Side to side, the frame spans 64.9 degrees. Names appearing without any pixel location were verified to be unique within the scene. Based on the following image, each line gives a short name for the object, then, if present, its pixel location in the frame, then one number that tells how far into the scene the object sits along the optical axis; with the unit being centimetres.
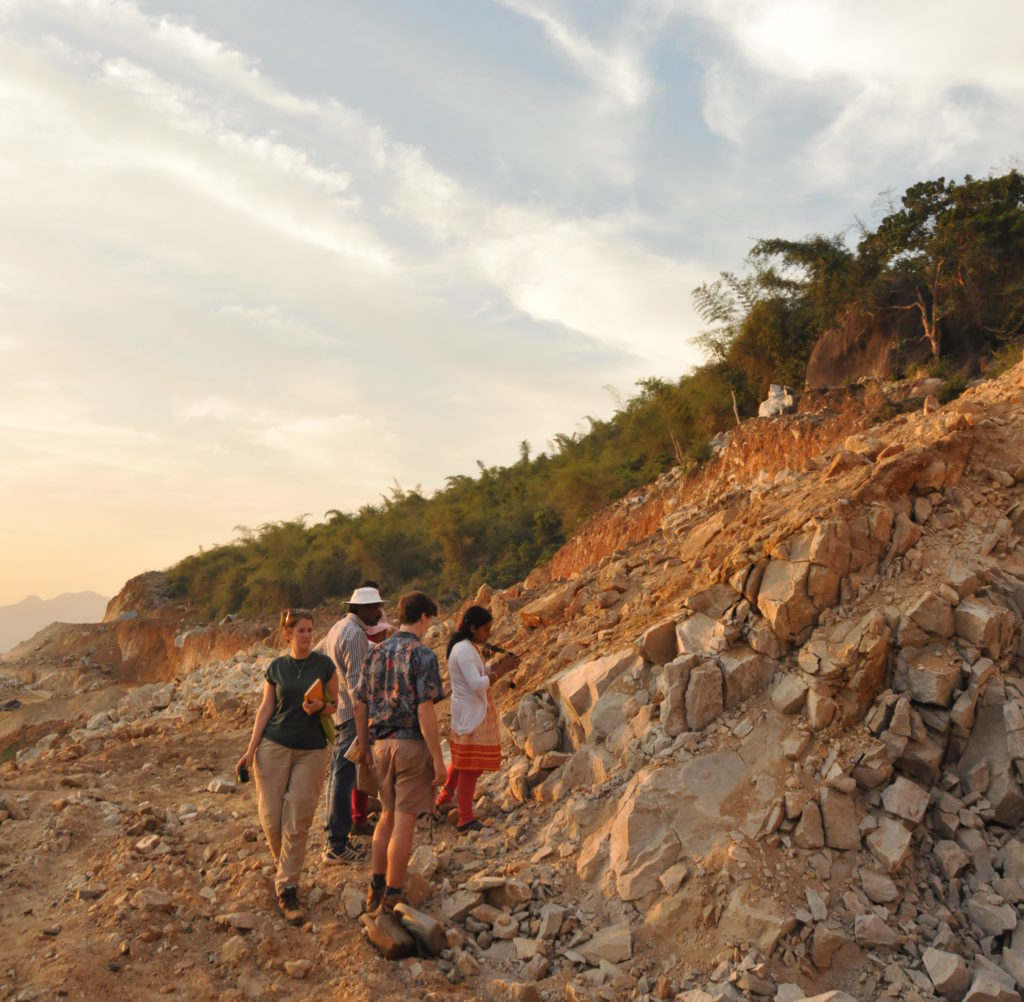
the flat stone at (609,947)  387
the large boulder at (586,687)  570
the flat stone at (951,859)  411
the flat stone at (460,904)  414
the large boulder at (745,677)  502
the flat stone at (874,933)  380
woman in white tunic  478
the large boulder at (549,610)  845
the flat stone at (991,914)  386
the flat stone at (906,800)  427
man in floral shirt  393
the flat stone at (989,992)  347
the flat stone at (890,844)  408
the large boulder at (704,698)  496
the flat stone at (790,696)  480
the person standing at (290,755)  411
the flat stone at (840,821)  421
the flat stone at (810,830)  420
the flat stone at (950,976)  359
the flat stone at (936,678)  464
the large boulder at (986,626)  484
